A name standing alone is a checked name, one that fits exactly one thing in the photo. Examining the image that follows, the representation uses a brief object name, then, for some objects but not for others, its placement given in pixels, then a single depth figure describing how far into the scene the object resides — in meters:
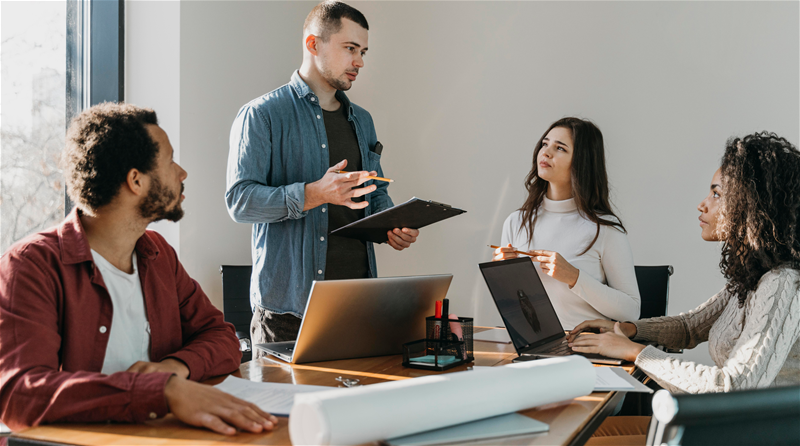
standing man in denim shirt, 1.77
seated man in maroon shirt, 0.91
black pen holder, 1.36
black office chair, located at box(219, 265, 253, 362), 2.74
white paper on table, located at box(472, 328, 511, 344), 1.73
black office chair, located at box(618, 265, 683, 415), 2.43
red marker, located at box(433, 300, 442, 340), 1.42
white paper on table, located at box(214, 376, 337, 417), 1.00
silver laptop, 1.30
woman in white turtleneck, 1.99
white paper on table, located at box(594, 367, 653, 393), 1.15
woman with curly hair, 1.29
